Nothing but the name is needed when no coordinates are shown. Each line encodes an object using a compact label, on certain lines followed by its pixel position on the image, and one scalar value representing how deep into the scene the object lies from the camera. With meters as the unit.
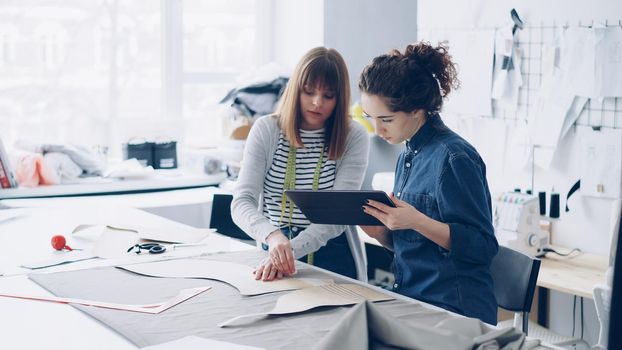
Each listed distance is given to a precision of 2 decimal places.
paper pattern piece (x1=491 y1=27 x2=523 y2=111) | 3.33
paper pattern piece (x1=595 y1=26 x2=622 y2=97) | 2.96
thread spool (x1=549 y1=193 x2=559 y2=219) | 3.08
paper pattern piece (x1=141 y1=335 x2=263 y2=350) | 1.47
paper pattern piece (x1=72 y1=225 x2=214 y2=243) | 2.42
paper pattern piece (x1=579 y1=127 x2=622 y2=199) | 3.00
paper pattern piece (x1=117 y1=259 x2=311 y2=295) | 1.90
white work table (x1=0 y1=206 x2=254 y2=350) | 1.55
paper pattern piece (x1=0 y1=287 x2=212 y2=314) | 1.73
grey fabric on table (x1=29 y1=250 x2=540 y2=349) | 1.54
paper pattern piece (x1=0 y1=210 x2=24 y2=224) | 2.86
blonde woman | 2.40
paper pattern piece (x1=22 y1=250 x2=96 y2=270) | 2.13
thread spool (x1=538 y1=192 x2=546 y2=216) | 3.14
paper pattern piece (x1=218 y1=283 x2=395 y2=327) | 1.71
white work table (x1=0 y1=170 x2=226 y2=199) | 3.60
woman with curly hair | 1.88
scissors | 2.28
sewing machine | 3.02
